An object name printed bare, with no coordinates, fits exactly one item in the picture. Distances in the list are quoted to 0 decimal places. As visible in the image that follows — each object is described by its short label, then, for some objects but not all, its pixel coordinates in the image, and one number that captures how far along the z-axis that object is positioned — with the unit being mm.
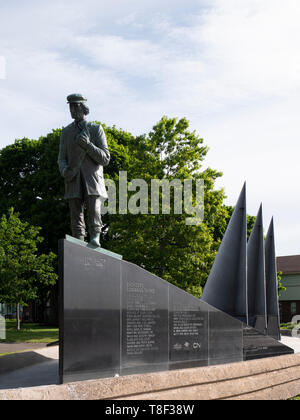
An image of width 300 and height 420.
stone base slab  6727
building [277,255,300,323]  57906
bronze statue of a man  8539
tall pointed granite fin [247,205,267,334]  16547
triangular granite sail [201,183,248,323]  13617
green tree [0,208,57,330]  27875
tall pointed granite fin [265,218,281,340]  18438
